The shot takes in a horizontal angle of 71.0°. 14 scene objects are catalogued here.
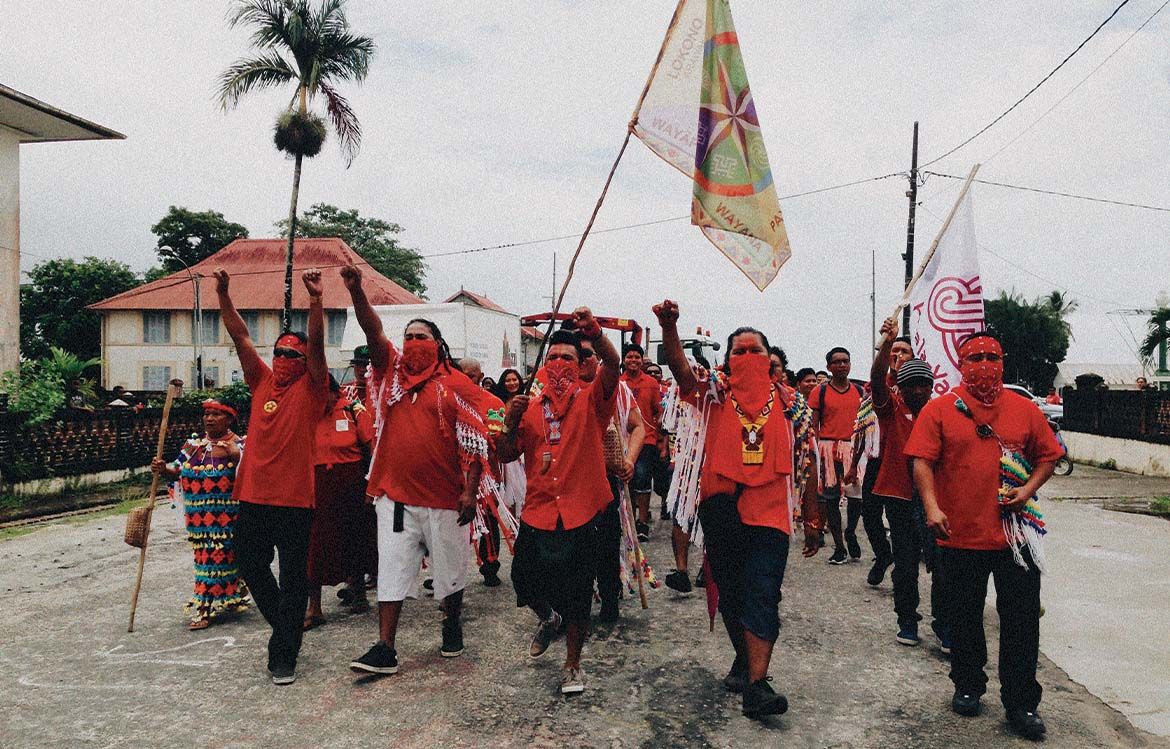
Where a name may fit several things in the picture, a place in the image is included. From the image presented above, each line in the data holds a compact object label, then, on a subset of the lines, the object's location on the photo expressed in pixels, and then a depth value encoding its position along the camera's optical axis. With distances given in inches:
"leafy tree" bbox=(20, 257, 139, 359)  1691.7
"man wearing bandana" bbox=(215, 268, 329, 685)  181.3
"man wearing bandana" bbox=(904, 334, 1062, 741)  155.1
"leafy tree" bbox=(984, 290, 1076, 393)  1712.6
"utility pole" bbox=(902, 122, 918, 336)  898.1
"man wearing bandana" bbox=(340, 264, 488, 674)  185.8
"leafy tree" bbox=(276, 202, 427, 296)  1877.5
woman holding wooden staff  215.3
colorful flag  195.6
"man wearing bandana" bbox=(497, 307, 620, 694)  174.1
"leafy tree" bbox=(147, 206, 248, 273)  1867.6
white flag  225.5
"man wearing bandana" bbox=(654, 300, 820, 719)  158.7
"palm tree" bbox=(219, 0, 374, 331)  810.8
